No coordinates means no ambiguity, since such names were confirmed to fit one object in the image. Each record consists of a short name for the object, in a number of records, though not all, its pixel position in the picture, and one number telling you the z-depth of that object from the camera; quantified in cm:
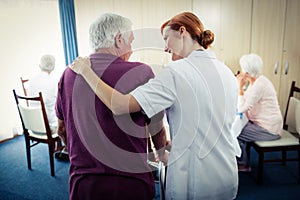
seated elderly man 281
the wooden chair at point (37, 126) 256
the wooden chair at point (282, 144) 238
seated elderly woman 245
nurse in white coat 87
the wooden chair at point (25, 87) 358
